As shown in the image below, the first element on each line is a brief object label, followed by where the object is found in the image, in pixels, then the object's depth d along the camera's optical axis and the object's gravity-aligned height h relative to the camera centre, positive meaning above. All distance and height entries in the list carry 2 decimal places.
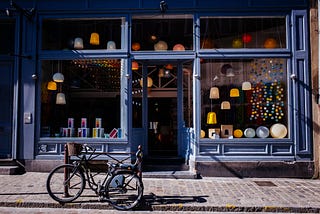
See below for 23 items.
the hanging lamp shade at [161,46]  9.44 +2.12
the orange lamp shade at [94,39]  9.51 +2.34
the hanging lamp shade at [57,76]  9.58 +1.22
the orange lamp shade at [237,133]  9.02 -0.47
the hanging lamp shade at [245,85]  9.20 +0.91
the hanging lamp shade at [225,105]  9.18 +0.34
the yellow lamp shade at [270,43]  9.16 +2.16
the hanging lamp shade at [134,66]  9.44 +1.54
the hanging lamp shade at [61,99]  9.52 +0.52
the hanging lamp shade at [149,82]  10.13 +1.11
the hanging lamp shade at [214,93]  9.16 +0.69
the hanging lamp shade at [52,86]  9.54 +0.92
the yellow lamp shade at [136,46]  9.40 +2.11
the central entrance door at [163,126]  10.03 -0.31
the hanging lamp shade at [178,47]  9.36 +2.08
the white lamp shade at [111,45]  9.38 +2.13
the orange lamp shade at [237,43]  9.22 +2.17
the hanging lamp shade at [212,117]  9.10 -0.03
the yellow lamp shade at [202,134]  8.96 -0.50
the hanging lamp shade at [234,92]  9.17 +0.72
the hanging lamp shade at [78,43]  9.48 +2.22
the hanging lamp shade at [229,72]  9.24 +1.31
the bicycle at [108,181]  6.29 -1.34
